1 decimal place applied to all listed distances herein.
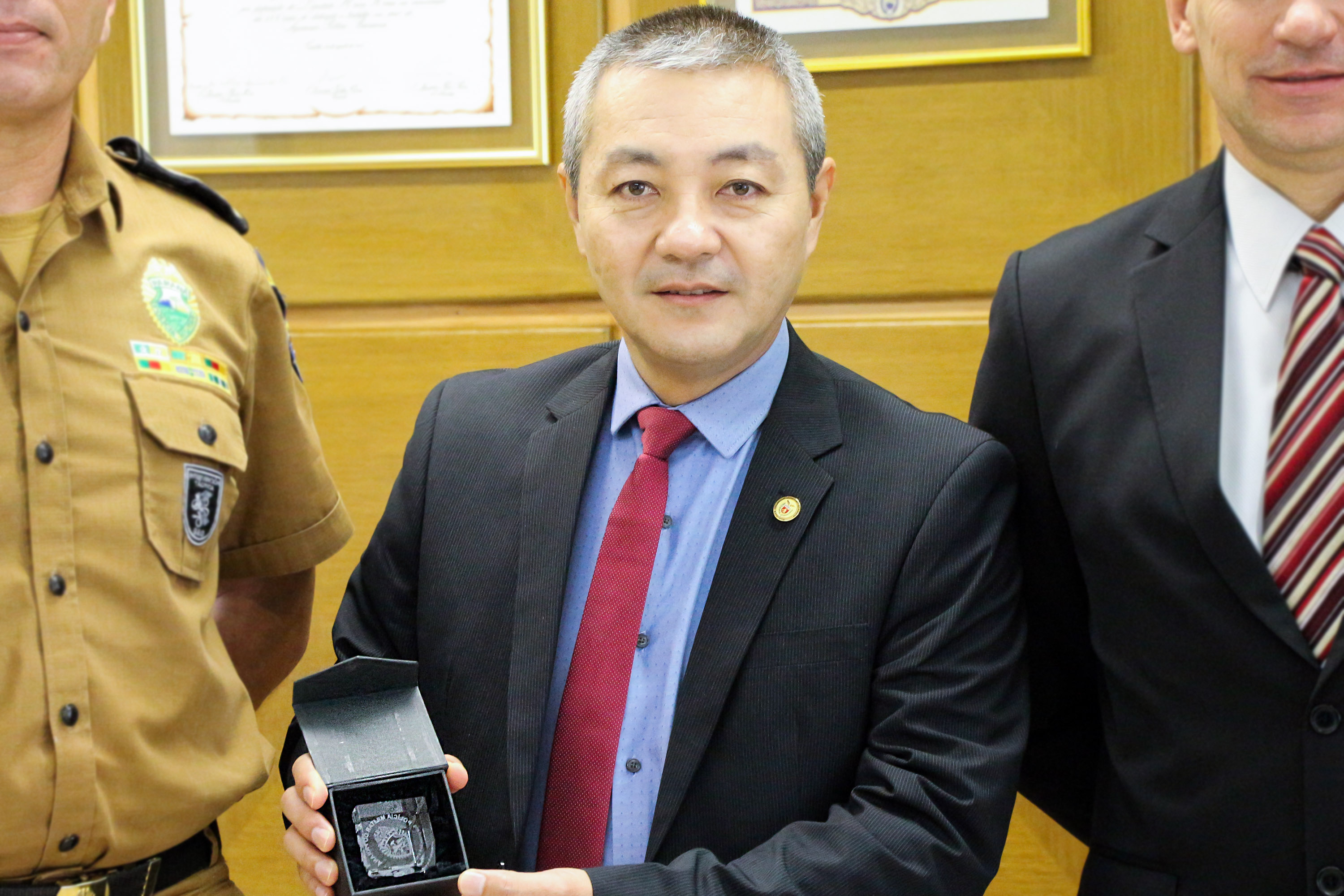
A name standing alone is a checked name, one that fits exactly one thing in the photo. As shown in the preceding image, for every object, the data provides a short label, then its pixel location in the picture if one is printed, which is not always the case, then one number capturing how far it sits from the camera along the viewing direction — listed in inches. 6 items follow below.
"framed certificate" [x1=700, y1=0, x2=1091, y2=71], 91.5
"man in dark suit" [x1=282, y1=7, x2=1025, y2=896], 60.7
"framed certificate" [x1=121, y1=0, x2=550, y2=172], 99.7
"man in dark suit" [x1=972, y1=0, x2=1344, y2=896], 56.4
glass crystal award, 57.2
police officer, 64.8
